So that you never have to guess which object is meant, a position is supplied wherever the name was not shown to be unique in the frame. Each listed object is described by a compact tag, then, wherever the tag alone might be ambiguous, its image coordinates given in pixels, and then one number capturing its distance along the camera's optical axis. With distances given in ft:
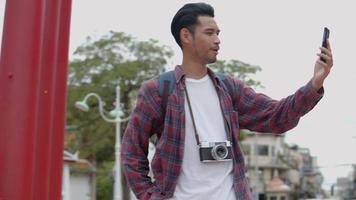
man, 7.84
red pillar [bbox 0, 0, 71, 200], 6.57
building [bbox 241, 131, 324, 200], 273.54
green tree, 104.27
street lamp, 74.33
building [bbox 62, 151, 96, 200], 95.27
